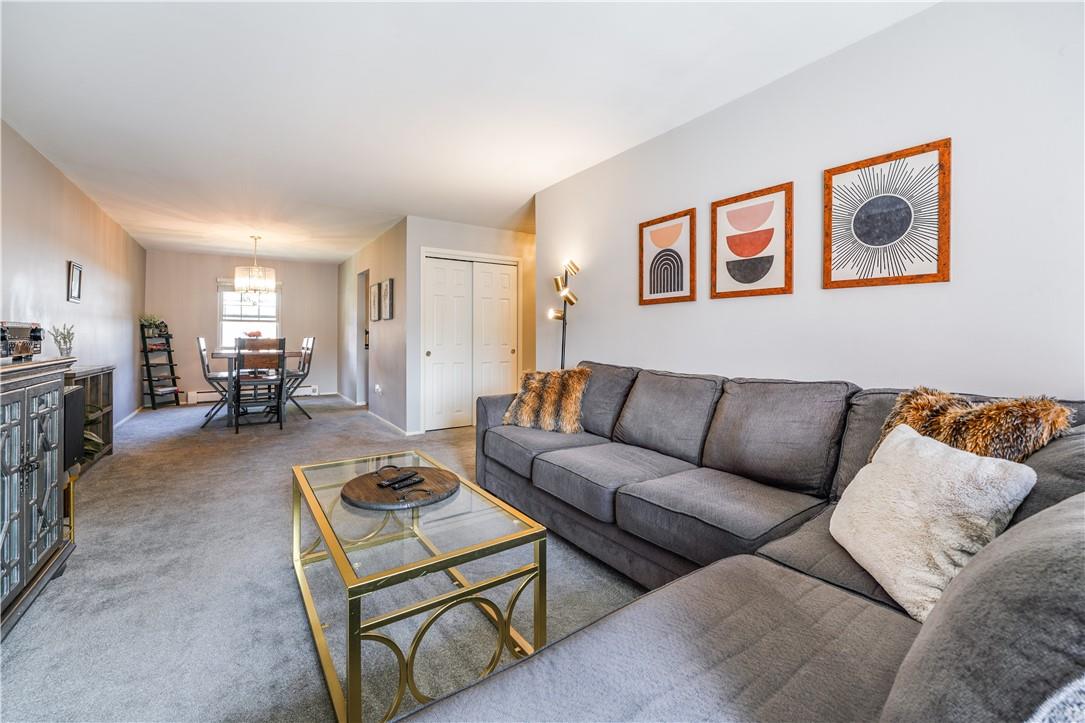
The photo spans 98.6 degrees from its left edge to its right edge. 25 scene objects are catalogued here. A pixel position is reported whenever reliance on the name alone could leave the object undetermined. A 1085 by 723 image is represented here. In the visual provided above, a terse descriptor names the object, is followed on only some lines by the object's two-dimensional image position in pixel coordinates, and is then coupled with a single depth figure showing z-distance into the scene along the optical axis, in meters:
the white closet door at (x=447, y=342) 5.16
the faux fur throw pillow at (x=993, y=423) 1.27
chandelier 5.87
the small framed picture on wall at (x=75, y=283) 3.87
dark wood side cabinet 1.64
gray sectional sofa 0.53
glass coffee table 1.22
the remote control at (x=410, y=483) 1.85
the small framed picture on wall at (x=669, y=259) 2.96
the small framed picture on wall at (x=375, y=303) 5.98
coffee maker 1.97
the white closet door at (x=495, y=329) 5.48
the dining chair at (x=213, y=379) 5.42
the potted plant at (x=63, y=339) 3.50
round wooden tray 1.71
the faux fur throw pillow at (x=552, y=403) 2.98
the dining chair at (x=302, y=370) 5.87
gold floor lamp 3.87
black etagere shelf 6.48
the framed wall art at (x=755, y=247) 2.48
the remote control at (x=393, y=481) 1.86
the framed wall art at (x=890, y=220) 1.96
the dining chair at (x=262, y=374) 5.14
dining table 5.22
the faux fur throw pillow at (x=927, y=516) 1.06
